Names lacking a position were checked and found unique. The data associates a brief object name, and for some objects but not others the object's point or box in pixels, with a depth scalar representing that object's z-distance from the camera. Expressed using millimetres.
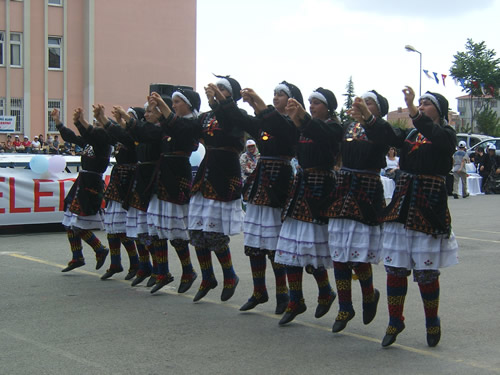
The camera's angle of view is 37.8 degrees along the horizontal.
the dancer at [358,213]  5828
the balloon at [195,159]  12321
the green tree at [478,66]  49375
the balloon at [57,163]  13219
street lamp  31277
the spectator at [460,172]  23656
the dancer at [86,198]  8695
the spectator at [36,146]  26662
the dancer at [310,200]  6016
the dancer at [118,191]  8086
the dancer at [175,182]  7473
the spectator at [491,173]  25969
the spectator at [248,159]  14911
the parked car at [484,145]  29812
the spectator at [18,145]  27375
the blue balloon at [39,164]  13125
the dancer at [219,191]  6973
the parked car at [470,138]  34938
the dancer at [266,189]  6477
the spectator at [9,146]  27219
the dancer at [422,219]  5477
